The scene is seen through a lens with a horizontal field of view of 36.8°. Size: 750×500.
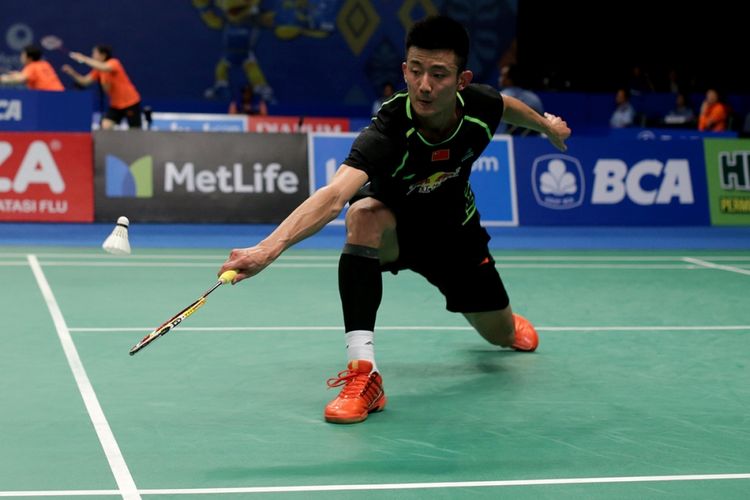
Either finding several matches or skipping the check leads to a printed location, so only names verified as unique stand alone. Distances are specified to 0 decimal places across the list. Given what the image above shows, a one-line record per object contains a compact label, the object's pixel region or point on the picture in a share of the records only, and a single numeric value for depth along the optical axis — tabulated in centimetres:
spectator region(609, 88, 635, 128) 1691
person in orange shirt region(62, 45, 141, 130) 1334
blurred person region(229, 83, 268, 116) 1781
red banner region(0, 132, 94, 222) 970
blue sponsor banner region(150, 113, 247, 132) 1577
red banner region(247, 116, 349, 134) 1614
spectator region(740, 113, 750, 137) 1695
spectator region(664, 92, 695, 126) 1670
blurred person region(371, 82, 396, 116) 1726
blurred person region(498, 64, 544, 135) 1253
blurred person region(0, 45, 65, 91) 1378
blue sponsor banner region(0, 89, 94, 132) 1251
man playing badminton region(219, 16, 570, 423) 383
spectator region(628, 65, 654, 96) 1977
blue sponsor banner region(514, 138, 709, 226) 1045
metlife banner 995
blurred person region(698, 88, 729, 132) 1545
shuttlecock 350
